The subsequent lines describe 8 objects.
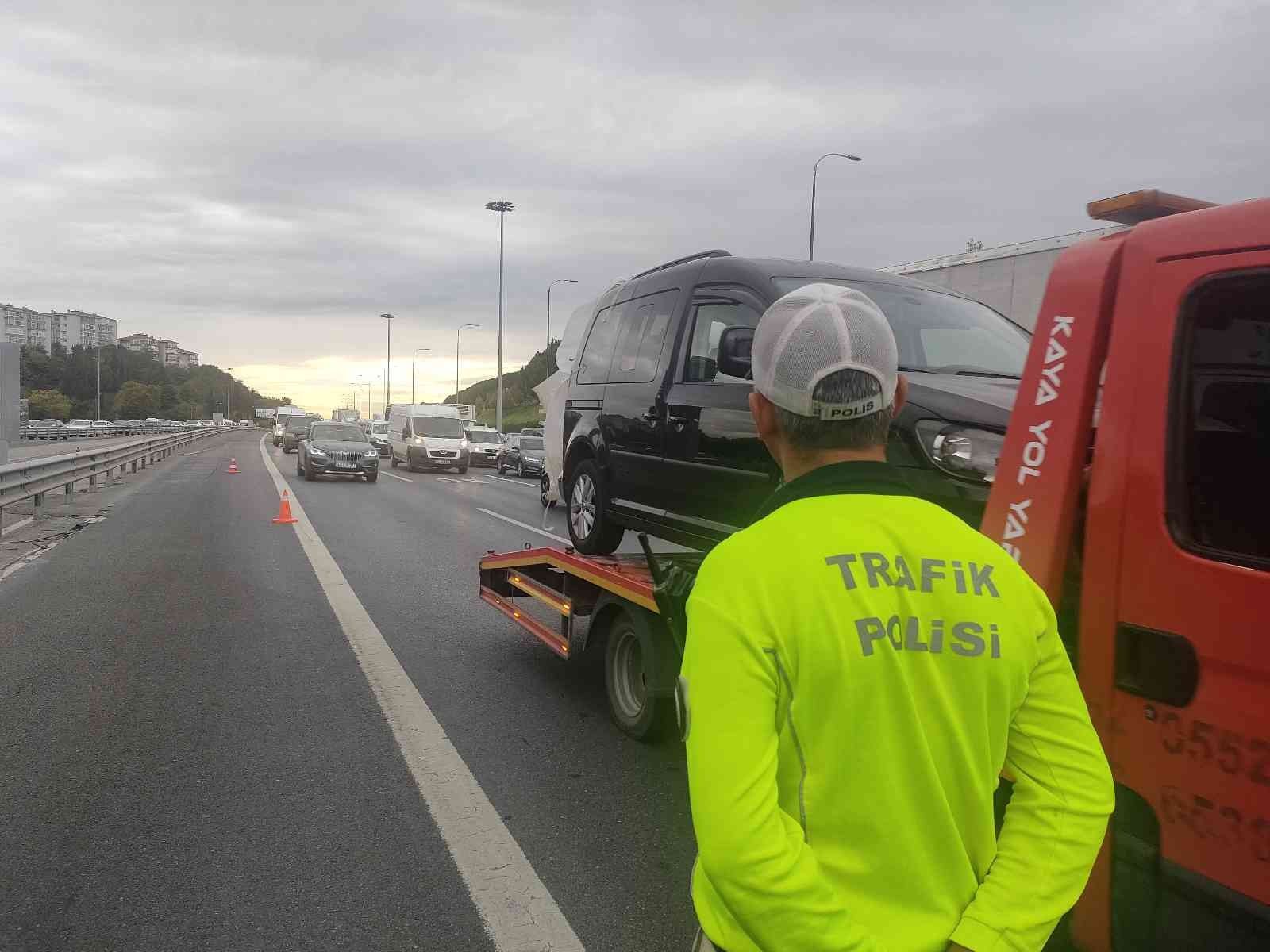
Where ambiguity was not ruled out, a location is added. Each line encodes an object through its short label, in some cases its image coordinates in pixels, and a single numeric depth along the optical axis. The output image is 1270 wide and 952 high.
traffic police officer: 1.27
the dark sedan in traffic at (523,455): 28.86
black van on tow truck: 3.62
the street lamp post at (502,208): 52.31
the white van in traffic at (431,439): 30.39
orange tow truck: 2.10
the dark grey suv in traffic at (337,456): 24.17
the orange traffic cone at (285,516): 14.28
